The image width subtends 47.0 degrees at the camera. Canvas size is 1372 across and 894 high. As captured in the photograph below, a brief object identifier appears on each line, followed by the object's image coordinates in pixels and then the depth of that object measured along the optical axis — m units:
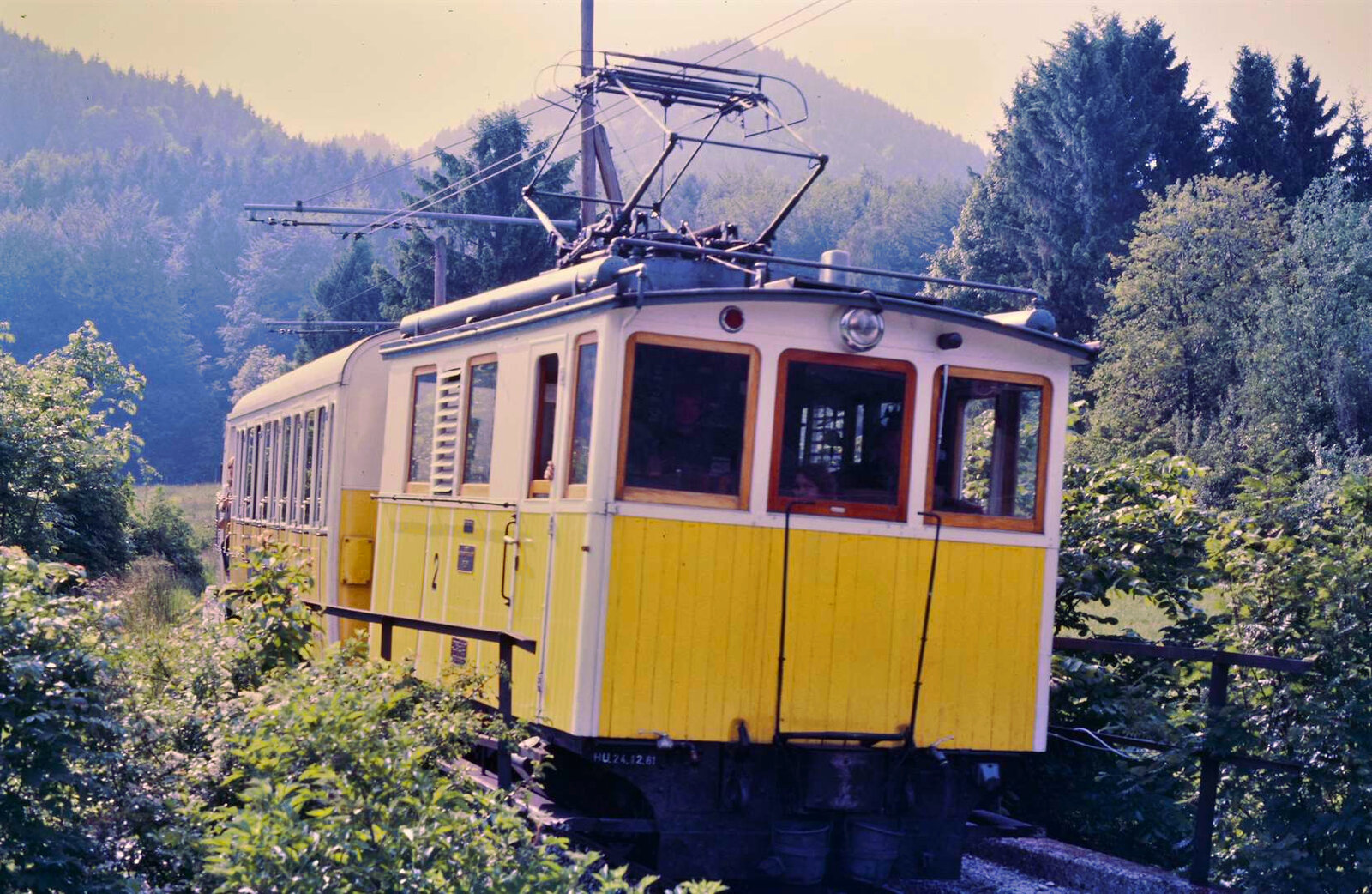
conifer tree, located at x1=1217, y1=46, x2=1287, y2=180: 52.41
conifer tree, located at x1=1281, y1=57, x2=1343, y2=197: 51.49
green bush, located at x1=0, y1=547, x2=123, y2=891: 5.61
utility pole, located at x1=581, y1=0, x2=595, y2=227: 16.56
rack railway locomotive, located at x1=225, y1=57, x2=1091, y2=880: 7.90
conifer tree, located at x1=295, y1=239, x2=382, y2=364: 66.00
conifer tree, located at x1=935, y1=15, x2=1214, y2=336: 54.88
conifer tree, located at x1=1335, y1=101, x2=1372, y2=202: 50.91
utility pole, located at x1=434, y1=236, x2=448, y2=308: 27.91
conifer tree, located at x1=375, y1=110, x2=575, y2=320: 50.50
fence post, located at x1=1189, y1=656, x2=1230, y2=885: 8.53
